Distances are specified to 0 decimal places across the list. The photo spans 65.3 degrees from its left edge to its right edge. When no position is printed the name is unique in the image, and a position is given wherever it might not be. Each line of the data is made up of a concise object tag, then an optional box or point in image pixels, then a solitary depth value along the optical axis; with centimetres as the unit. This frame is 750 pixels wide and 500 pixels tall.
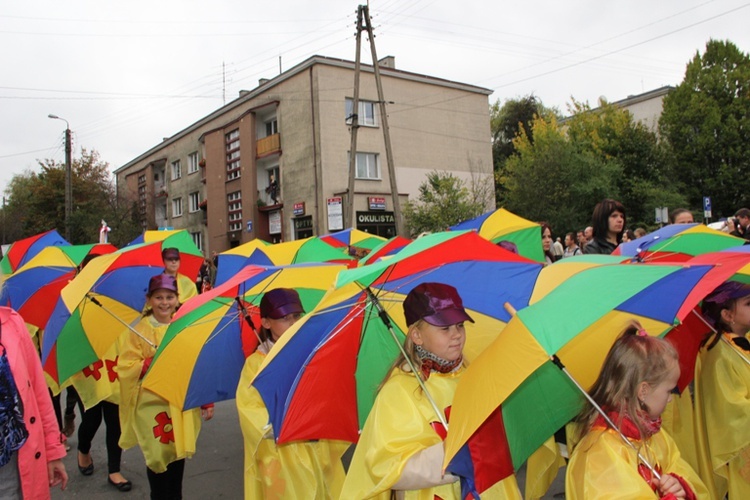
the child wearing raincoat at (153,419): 417
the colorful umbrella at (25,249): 784
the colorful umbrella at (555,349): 191
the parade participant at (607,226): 507
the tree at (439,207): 2741
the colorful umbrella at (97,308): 417
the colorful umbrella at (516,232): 673
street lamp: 2948
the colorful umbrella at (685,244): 418
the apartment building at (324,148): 2761
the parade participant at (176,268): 615
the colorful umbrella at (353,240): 917
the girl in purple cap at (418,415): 222
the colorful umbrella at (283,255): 631
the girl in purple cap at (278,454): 329
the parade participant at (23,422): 271
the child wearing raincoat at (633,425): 222
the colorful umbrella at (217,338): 357
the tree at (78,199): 3369
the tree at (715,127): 3008
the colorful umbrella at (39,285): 553
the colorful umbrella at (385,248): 334
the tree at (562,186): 2927
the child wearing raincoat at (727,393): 317
